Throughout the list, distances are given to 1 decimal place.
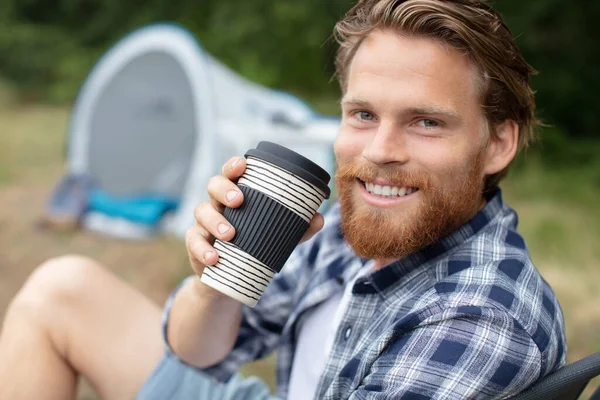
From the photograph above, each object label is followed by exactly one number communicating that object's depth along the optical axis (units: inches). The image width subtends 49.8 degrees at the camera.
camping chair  46.9
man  47.2
